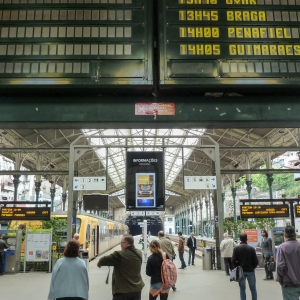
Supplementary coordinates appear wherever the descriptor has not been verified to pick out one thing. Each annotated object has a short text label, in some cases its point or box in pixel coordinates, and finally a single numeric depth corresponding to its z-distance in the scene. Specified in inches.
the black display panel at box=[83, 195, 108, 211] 514.0
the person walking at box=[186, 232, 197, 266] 677.3
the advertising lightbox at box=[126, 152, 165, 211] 376.7
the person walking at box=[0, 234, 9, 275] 554.8
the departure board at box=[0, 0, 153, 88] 157.2
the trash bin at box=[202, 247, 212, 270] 589.3
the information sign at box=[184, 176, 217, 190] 498.9
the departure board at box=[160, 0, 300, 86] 157.9
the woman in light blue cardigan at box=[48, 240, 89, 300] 155.8
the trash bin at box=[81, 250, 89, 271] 385.3
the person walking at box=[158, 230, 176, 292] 381.7
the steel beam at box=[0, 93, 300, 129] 167.9
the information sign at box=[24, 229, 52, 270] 595.8
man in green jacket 162.9
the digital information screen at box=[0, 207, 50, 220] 572.9
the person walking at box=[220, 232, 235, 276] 512.1
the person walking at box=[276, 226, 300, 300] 175.0
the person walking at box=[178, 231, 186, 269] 605.6
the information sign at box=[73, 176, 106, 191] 471.8
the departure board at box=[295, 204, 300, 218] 609.0
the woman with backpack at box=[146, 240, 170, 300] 232.8
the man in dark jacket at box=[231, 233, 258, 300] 263.6
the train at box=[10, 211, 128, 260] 687.7
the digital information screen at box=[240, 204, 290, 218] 583.8
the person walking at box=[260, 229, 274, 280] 485.1
